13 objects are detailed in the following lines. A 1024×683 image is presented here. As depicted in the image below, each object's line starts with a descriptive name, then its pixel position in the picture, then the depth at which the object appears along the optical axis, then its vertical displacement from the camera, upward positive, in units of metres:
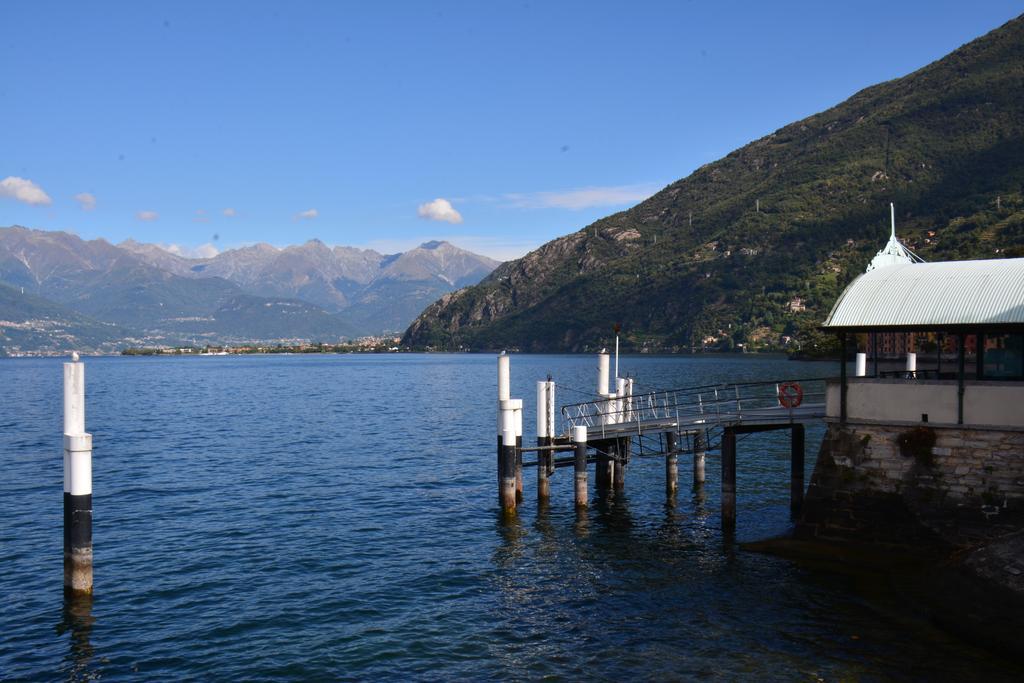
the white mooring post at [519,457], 31.11 -4.92
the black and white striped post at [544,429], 31.86 -3.67
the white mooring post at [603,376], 37.83 -1.78
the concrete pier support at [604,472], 35.75 -6.13
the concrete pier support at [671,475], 34.47 -6.00
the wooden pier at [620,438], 28.42 -3.95
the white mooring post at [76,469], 20.23 -3.33
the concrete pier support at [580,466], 30.47 -4.98
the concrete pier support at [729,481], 27.81 -5.12
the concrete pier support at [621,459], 34.75 -5.28
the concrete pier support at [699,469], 36.22 -6.03
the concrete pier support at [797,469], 29.38 -4.93
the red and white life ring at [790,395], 28.52 -2.03
